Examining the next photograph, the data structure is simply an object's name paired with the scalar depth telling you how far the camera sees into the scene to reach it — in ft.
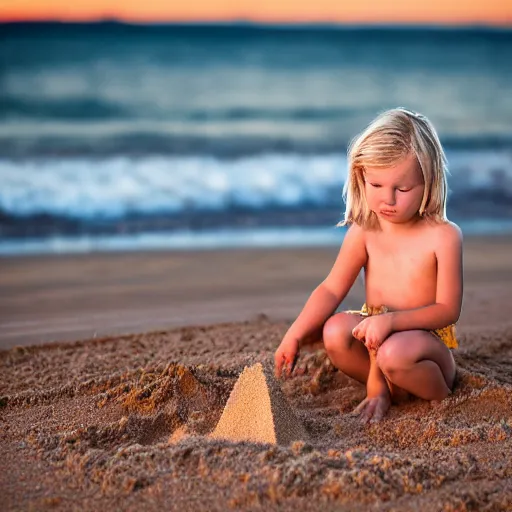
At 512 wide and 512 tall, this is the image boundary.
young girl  8.81
